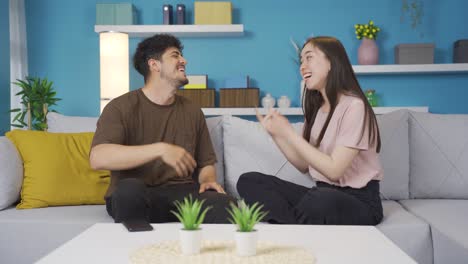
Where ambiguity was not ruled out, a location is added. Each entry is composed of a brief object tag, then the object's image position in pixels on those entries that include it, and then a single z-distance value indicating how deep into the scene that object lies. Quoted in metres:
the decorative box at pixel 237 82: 4.47
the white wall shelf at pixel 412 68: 4.35
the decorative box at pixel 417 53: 4.41
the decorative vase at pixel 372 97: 4.46
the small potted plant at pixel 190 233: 1.26
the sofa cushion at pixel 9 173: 2.29
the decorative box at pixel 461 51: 4.38
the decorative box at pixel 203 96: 4.43
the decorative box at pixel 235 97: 4.44
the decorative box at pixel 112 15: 4.50
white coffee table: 1.22
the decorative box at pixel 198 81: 4.47
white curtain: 4.50
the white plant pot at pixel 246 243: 1.24
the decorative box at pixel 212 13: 4.47
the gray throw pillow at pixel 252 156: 2.51
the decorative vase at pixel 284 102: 4.48
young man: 1.95
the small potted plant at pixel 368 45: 4.44
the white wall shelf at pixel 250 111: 4.41
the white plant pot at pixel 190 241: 1.26
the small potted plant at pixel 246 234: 1.24
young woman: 1.93
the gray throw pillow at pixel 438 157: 2.53
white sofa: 2.12
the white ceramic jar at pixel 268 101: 4.48
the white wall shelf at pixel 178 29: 4.44
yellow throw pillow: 2.33
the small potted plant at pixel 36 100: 4.07
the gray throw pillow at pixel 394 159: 2.51
